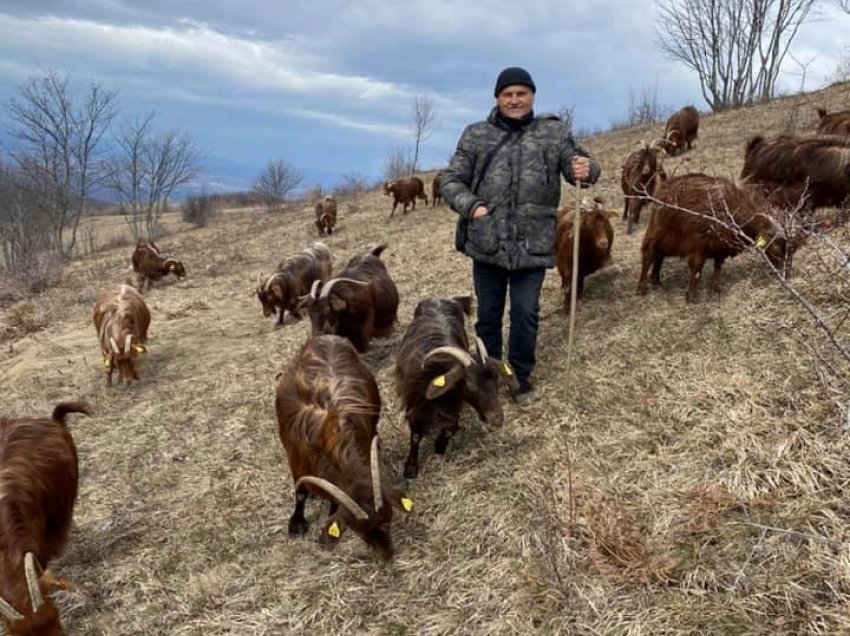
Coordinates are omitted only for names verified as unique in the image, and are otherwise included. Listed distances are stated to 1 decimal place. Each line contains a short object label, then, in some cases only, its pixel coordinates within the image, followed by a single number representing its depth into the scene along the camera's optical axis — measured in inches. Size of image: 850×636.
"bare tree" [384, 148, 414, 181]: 1501.0
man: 200.5
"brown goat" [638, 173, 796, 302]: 255.1
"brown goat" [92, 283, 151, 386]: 363.3
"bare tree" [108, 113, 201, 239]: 1521.3
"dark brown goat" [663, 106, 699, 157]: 725.3
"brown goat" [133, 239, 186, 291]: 651.5
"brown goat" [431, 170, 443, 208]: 843.3
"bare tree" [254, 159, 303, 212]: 1795.0
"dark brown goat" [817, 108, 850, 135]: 433.5
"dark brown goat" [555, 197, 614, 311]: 303.1
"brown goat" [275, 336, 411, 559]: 159.2
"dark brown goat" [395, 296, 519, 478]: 199.2
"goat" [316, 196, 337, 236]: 837.2
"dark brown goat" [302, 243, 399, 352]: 305.4
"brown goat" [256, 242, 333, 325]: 446.6
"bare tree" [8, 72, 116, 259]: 1250.0
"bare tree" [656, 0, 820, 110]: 1293.1
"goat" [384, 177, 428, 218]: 863.7
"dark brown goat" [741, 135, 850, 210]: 300.5
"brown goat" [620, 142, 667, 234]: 408.5
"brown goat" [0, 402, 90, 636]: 141.4
